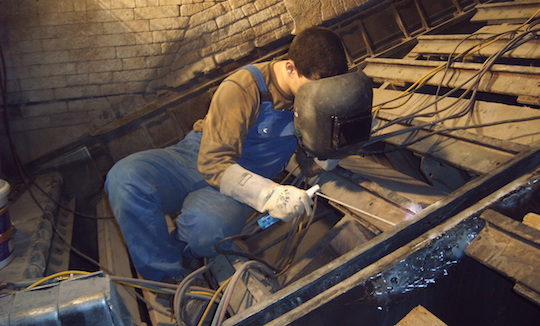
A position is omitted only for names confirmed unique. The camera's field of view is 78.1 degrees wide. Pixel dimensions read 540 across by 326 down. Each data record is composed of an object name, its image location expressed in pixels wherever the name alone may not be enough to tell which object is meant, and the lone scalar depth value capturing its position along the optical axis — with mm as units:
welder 2020
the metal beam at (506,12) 3568
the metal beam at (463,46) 2934
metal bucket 2117
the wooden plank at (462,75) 2639
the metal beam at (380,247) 1137
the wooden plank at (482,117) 2242
